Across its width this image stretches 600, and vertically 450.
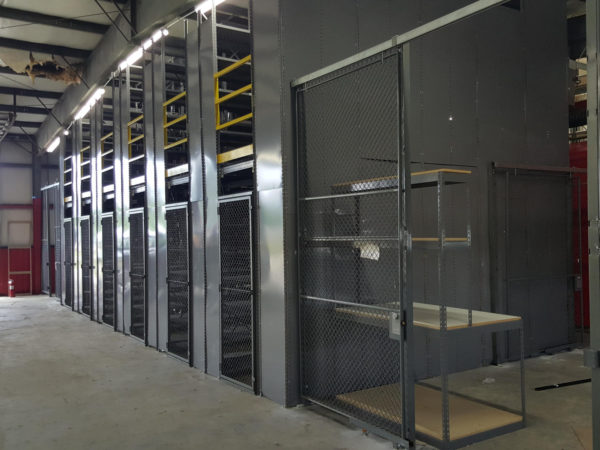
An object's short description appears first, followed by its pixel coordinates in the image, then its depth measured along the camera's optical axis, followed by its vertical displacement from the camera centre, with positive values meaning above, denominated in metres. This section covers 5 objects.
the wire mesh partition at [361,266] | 4.52 -0.41
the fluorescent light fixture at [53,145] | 14.74 +2.59
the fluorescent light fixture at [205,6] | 6.21 +2.78
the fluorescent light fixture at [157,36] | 7.59 +2.90
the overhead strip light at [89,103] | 10.53 +2.79
